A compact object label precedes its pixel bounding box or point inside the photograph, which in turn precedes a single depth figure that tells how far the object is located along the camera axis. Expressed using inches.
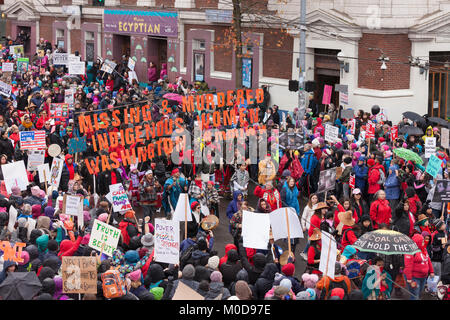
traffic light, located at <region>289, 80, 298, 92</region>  931.3
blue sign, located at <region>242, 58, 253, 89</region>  1186.0
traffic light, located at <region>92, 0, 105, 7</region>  1523.5
